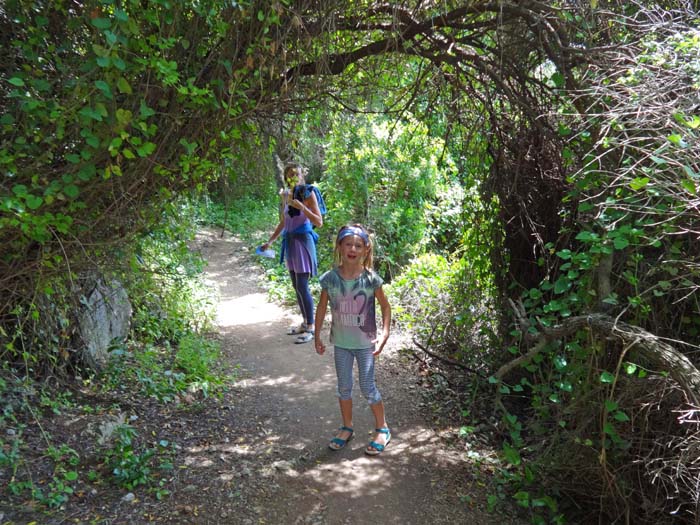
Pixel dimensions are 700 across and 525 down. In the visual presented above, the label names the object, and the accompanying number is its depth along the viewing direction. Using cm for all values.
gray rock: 461
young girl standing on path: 365
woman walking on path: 552
